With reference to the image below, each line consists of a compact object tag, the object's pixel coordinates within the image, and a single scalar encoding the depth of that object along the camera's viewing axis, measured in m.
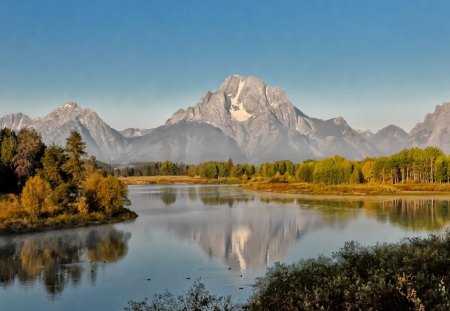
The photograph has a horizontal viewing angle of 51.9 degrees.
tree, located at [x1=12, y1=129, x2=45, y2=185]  81.12
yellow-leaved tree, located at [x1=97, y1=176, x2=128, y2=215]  74.19
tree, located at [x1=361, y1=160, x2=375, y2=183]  164.25
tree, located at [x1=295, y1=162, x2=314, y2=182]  181.81
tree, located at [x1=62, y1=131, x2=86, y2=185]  74.56
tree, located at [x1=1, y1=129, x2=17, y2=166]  85.58
